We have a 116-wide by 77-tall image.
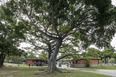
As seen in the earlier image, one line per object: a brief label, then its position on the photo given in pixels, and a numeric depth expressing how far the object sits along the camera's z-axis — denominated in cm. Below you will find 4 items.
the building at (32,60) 4342
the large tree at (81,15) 899
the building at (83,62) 3261
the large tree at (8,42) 1894
